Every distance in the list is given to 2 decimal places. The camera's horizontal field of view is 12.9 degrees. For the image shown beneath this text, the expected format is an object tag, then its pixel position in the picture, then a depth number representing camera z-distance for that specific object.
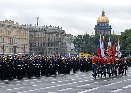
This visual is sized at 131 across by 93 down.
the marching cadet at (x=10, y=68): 31.85
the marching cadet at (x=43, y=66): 37.22
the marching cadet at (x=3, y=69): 31.20
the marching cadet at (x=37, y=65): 35.85
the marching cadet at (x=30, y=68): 34.91
